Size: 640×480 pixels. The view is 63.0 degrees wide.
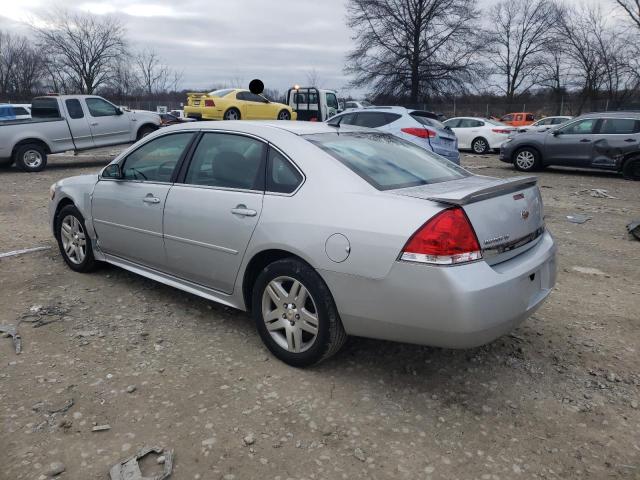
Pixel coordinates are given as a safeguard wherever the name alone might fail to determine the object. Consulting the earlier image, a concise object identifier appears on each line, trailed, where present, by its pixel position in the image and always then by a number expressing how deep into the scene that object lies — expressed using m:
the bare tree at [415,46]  40.47
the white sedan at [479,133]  18.06
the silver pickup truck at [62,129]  12.40
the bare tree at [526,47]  47.31
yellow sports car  18.11
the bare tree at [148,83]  63.09
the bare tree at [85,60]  52.31
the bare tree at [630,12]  32.19
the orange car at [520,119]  27.96
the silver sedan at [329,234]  2.65
